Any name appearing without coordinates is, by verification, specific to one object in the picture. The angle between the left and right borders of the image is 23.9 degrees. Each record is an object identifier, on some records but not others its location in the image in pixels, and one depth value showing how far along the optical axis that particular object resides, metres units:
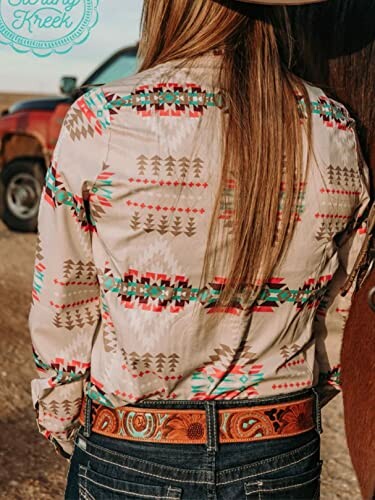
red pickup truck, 9.09
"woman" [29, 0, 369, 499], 1.50
